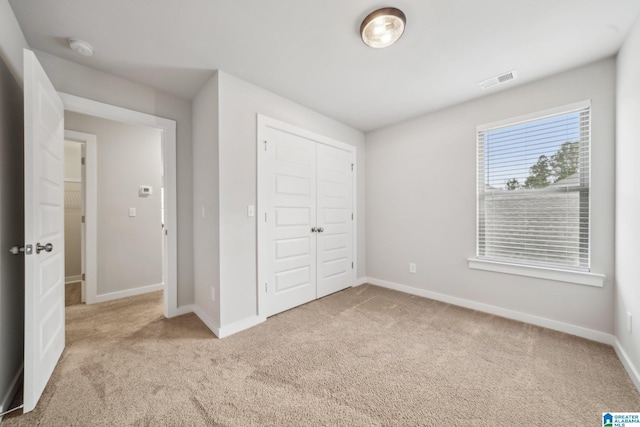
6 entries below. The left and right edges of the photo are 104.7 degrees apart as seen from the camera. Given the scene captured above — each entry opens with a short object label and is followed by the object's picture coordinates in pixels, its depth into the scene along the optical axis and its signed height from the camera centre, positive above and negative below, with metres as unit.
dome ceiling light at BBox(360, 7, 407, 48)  1.63 +1.31
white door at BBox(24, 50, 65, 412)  1.44 -0.11
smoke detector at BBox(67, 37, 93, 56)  1.89 +1.29
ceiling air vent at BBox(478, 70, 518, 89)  2.38 +1.33
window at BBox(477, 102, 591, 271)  2.30 +0.24
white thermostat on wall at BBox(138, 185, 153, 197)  3.55 +0.30
